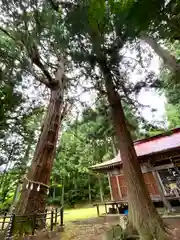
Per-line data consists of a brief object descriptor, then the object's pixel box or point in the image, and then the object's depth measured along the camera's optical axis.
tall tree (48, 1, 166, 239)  4.14
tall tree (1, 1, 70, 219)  5.43
